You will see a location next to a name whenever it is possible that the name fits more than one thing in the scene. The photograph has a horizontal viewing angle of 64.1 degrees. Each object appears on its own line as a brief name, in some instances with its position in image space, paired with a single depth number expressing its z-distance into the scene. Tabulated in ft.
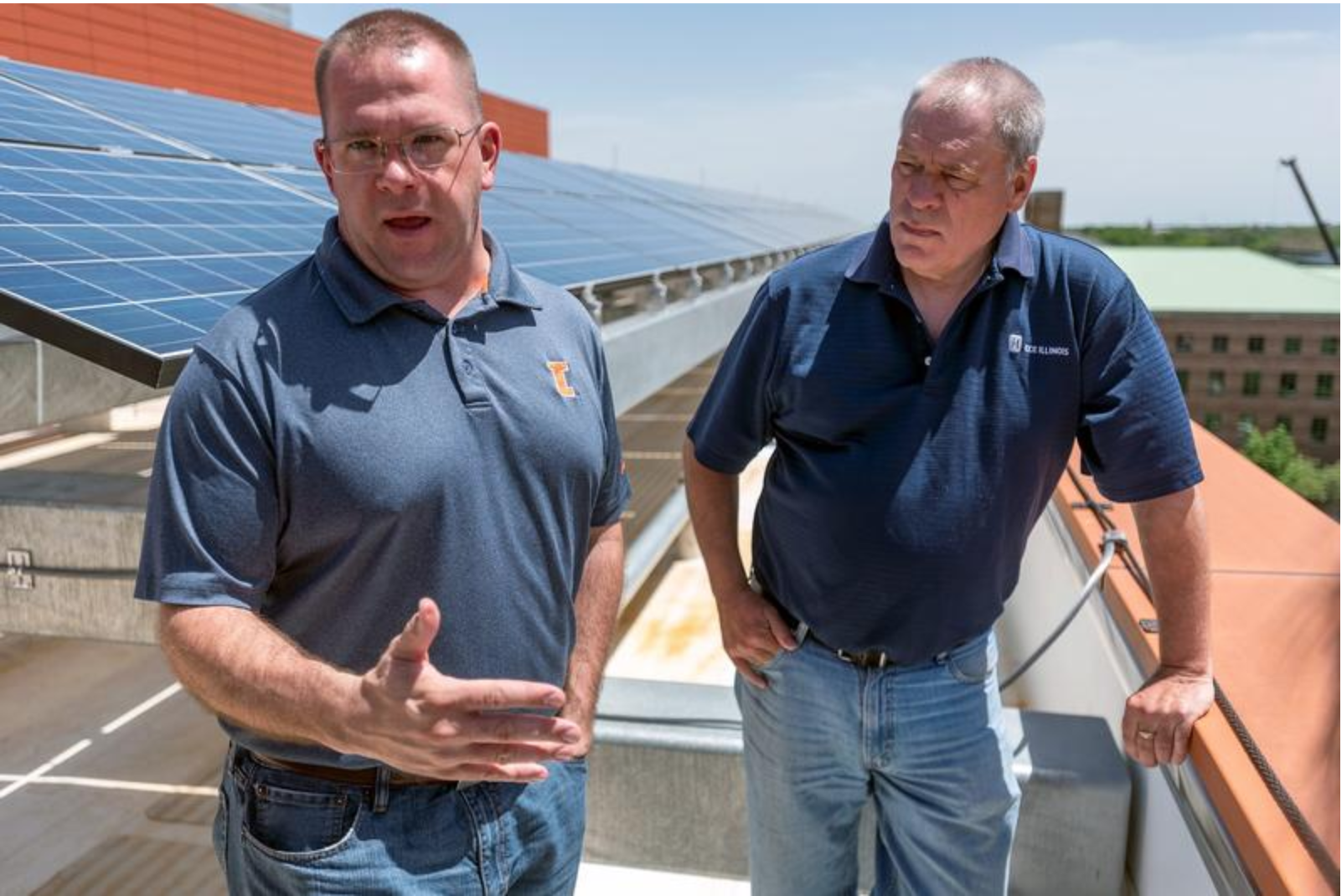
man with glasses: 4.99
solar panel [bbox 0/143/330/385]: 8.19
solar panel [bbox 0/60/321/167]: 21.06
